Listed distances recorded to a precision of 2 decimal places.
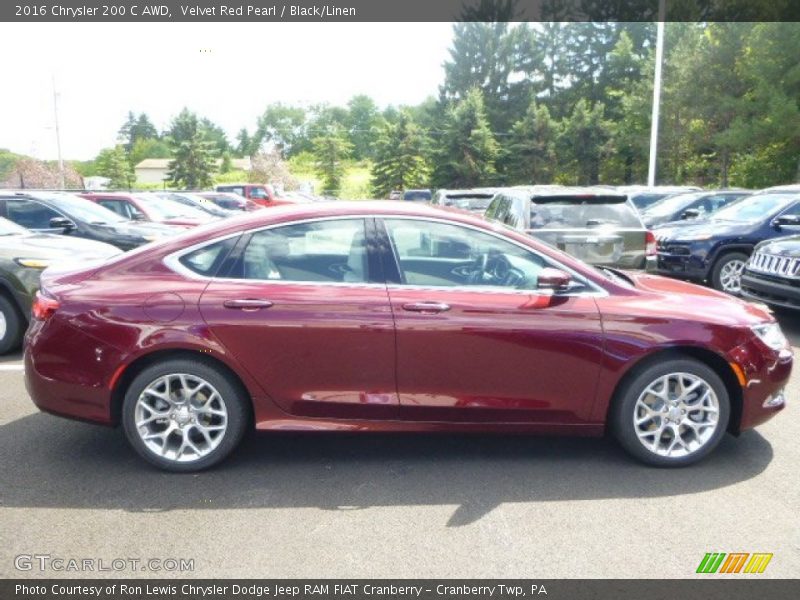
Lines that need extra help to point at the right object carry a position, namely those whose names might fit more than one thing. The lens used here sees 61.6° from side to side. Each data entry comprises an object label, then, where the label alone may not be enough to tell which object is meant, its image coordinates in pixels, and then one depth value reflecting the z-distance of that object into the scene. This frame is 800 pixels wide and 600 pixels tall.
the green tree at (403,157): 52.09
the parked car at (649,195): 19.89
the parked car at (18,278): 6.75
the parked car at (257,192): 31.16
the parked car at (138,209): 13.52
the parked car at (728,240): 9.80
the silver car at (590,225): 7.67
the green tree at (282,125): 103.62
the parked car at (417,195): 30.83
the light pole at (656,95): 25.78
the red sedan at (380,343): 3.99
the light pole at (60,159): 42.51
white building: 100.00
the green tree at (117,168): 65.08
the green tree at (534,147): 47.94
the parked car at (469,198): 14.10
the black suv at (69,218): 10.05
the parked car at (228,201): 26.09
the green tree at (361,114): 101.75
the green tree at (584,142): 47.28
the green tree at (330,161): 64.94
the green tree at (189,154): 61.22
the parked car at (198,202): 20.33
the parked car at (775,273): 7.48
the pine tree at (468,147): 47.09
